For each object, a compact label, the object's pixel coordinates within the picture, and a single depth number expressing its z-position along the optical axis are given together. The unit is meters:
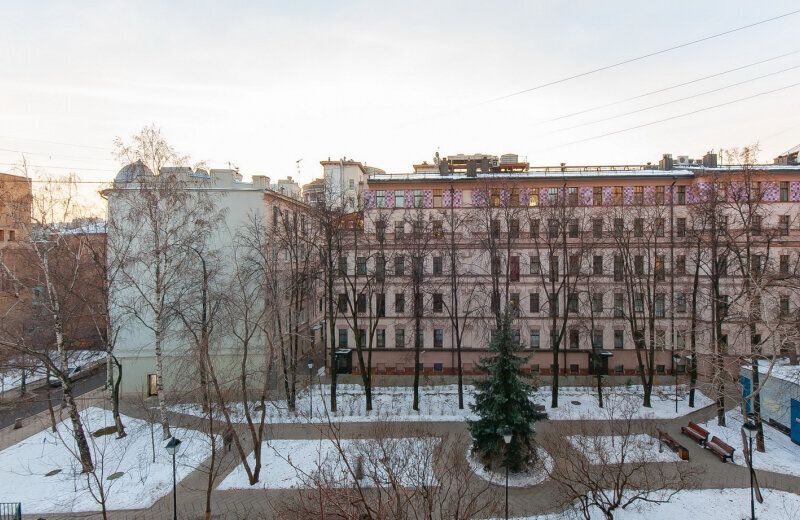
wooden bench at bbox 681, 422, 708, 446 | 16.62
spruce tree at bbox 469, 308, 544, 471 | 14.28
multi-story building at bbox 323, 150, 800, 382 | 24.59
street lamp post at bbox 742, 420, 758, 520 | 11.51
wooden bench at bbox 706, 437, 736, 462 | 15.29
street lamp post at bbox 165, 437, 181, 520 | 11.43
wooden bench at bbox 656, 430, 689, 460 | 15.27
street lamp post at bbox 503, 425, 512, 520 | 11.85
